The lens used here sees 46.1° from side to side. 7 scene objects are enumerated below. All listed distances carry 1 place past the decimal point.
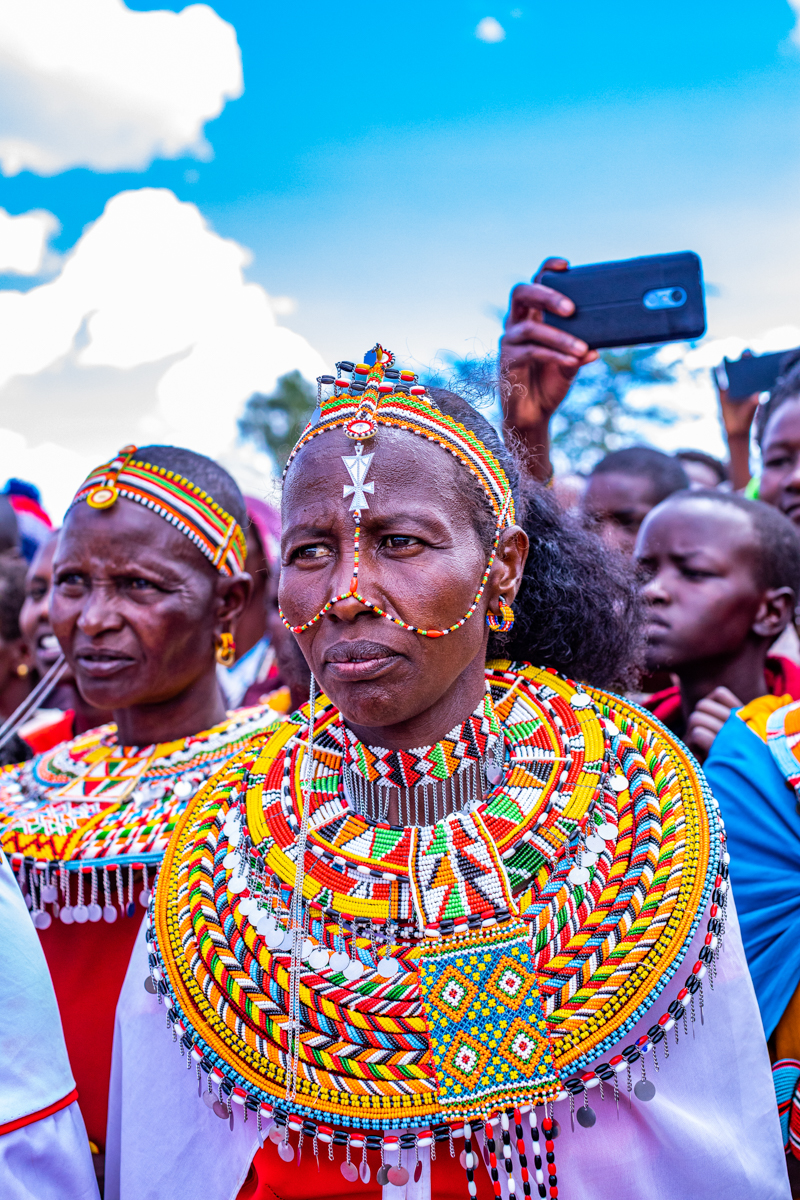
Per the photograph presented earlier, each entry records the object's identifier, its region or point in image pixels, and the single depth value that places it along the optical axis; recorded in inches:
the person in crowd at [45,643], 150.5
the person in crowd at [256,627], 176.1
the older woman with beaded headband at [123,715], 89.7
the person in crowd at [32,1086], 58.9
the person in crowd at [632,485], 177.9
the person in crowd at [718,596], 121.5
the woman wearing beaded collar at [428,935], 64.2
